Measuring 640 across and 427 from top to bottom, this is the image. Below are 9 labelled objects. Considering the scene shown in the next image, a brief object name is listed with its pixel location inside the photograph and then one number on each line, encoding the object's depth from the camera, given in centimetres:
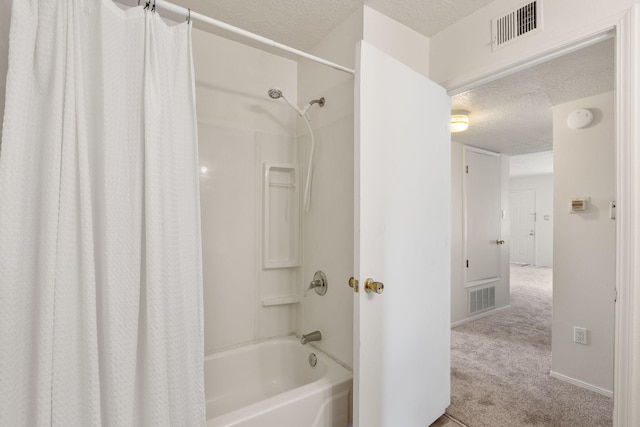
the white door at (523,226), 736
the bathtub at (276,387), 130
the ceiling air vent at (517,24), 136
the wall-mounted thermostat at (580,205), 229
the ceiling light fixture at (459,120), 284
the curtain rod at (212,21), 108
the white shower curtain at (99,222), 80
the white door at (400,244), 127
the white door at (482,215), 376
